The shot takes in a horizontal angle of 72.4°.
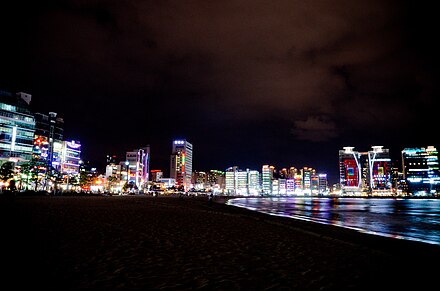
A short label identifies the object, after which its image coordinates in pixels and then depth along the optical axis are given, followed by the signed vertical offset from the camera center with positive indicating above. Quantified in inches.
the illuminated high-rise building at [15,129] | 4291.3 +814.4
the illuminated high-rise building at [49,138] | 5594.5 +909.4
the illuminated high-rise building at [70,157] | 6250.0 +567.2
